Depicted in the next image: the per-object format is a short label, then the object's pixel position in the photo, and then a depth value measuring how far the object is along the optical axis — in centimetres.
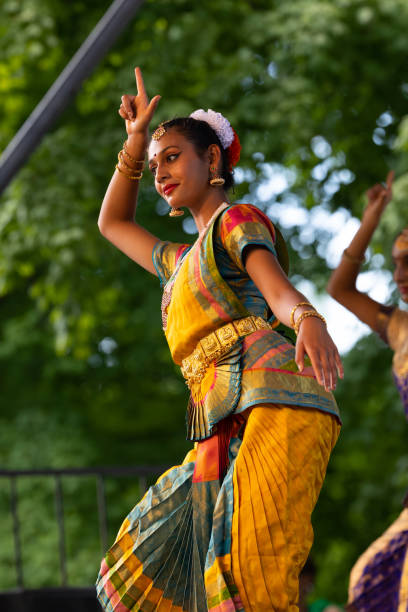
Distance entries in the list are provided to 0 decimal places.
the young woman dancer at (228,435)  448
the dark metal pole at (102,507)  1255
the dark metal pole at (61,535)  1227
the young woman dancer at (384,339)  721
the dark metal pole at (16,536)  1211
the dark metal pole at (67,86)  724
